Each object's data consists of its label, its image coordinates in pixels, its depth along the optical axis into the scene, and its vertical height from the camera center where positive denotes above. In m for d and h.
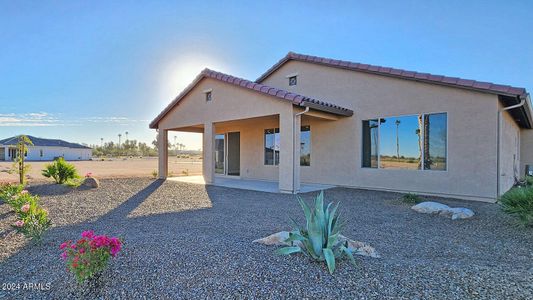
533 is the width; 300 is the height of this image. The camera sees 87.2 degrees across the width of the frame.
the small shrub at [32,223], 4.30 -1.16
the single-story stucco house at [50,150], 46.19 +0.04
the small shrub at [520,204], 5.54 -1.14
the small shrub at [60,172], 11.34 -0.88
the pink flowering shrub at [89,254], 2.78 -1.06
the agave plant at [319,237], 3.40 -1.10
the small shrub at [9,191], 6.28 -1.00
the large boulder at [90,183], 11.37 -1.34
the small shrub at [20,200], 5.63 -1.03
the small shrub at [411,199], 8.33 -1.50
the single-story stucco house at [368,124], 8.82 +0.97
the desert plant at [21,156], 9.87 -0.21
